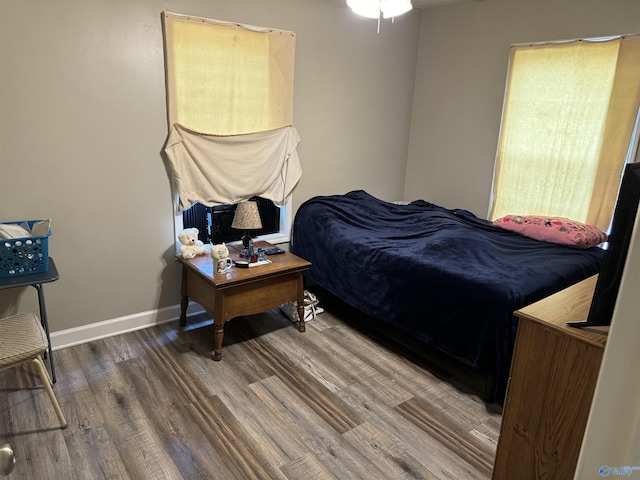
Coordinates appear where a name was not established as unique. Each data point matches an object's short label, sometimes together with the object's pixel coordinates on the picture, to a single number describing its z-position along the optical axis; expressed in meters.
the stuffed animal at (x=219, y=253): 2.60
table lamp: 2.73
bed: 2.18
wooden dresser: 1.22
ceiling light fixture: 1.92
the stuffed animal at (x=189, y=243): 2.81
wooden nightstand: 2.54
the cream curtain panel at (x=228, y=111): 2.67
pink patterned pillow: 2.79
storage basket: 2.05
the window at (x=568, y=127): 2.79
